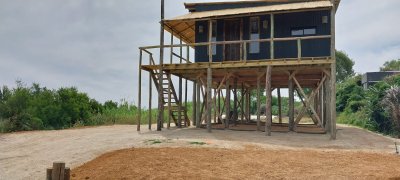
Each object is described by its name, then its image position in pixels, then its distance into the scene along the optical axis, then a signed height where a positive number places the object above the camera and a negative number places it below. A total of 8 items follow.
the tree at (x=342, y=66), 57.44 +7.33
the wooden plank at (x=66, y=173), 7.05 -1.20
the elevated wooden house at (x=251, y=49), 17.48 +3.34
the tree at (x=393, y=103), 20.45 +0.53
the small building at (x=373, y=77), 34.44 +3.36
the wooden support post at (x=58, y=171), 7.00 -1.15
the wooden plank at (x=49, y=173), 7.08 -1.21
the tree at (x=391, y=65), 54.79 +7.29
